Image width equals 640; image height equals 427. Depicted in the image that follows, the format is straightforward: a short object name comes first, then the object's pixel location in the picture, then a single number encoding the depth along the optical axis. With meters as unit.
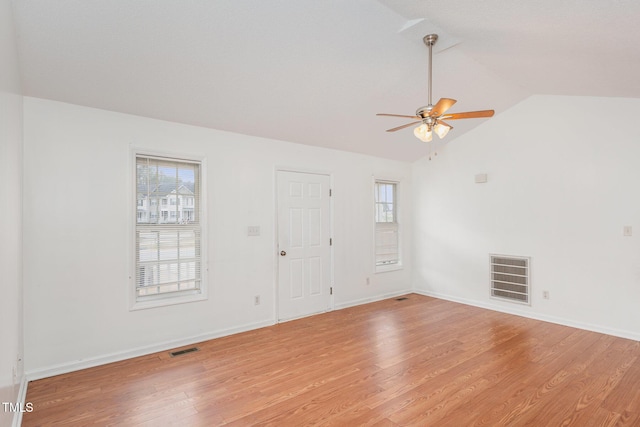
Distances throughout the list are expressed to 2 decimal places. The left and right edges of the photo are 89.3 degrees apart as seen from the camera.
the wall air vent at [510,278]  4.59
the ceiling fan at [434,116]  2.50
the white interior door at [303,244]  4.46
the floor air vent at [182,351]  3.37
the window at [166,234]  3.44
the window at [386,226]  5.65
